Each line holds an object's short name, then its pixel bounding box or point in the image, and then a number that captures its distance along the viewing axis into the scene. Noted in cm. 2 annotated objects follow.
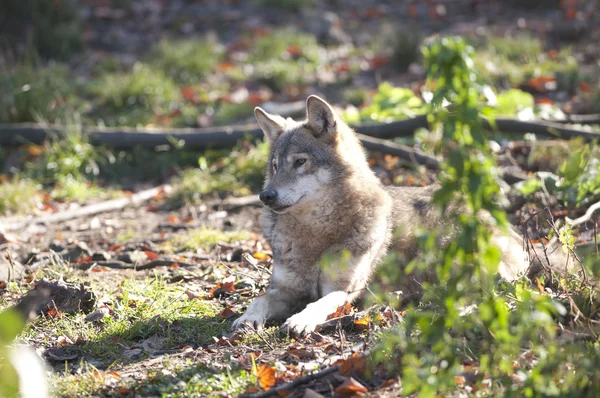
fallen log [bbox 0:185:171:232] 1491
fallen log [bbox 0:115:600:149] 1706
